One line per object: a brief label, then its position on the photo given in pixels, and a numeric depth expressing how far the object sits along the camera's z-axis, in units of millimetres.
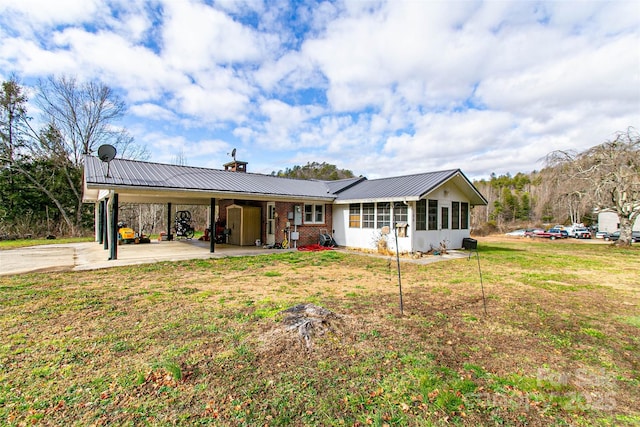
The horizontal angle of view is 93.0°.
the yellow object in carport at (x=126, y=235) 15715
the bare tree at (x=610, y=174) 16328
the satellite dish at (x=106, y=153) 9547
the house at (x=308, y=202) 11148
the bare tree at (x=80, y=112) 21734
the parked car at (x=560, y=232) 25722
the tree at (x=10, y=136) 20516
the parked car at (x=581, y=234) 26438
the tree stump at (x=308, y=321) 3818
